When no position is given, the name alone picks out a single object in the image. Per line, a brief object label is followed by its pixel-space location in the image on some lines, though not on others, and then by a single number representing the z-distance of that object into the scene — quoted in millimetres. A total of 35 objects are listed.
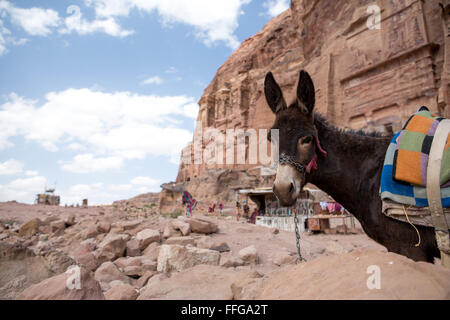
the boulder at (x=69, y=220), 10274
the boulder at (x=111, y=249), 4848
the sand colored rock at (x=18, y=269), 2908
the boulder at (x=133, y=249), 5302
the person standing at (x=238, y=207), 19009
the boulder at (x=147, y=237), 5625
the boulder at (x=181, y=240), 5324
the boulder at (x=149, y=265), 4199
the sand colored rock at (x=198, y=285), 1895
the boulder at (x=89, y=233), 7119
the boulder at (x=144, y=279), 3692
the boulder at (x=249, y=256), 4690
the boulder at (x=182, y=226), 6239
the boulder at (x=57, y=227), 9195
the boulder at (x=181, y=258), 3902
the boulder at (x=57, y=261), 3389
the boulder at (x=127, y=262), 4406
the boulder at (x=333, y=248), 6029
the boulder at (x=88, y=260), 4406
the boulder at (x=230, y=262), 4064
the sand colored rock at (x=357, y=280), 1003
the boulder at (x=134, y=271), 4059
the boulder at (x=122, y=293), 2486
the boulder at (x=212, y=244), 5414
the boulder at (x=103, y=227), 7375
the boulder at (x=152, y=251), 4981
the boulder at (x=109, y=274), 3807
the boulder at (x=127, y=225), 7258
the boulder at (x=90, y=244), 5781
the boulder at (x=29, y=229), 9555
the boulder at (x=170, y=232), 6144
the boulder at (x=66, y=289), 2008
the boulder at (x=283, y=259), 4742
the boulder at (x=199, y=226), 6758
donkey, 2021
